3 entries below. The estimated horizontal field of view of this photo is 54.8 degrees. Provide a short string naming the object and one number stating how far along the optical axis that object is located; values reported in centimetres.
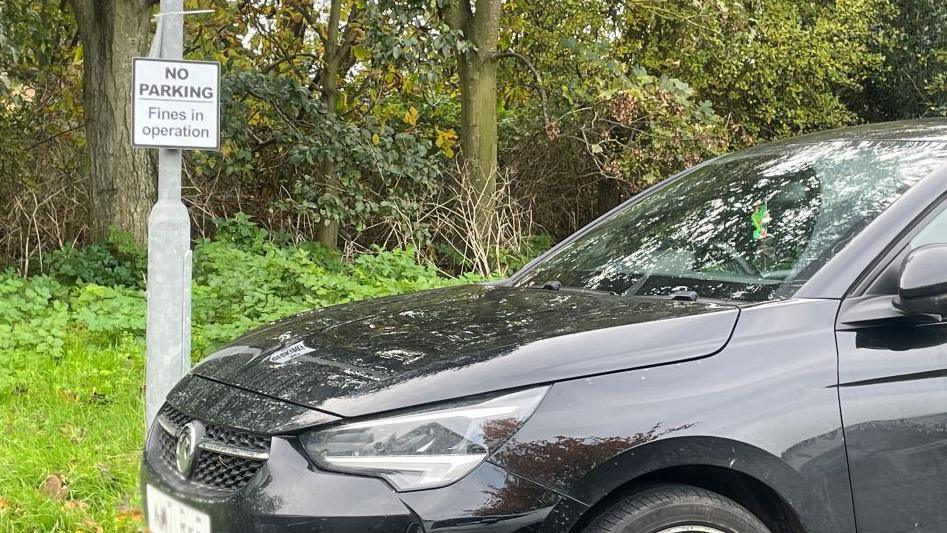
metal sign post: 374
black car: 203
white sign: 371
